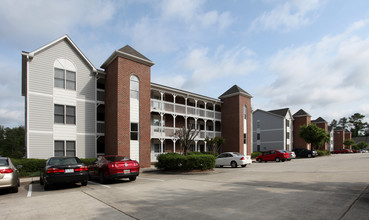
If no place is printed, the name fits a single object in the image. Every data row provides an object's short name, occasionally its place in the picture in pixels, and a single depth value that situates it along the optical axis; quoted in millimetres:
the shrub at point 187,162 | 16297
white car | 20641
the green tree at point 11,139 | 90750
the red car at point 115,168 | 11688
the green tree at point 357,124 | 124750
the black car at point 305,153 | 38806
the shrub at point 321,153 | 42656
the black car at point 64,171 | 10023
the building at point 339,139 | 80938
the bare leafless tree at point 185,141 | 19281
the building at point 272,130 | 47719
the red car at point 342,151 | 62675
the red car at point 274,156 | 28455
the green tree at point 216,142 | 28584
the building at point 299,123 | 51806
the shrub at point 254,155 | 35434
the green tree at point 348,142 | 74312
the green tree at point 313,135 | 42072
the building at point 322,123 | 63984
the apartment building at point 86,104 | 18000
